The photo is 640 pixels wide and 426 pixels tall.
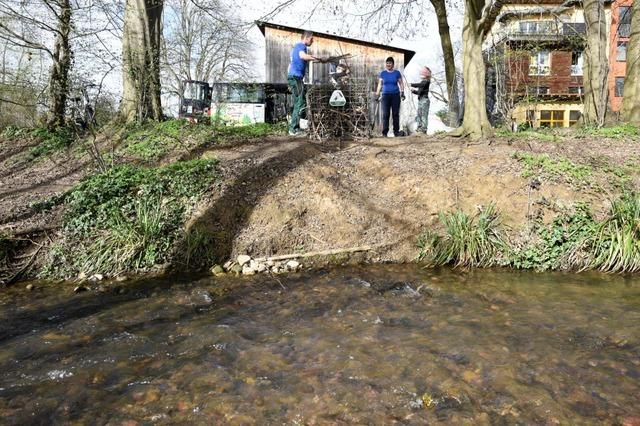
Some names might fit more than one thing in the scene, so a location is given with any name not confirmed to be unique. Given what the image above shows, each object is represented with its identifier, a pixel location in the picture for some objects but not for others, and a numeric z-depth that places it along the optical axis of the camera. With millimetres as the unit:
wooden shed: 23266
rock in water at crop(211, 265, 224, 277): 5842
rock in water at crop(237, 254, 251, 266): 5988
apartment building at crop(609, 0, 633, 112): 32875
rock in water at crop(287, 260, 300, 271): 5988
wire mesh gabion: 9023
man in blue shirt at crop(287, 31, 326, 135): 8805
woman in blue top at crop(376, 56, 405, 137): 10211
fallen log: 6078
